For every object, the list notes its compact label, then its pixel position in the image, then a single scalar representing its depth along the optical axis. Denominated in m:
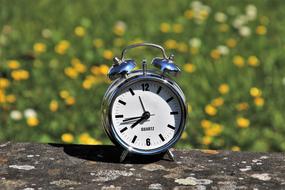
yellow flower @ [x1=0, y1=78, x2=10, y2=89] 4.68
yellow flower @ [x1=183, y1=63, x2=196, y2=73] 4.95
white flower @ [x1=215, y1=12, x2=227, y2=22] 5.84
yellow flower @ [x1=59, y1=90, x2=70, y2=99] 4.62
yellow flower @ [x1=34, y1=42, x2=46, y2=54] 5.17
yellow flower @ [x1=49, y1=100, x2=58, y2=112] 4.49
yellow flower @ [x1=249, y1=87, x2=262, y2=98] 4.67
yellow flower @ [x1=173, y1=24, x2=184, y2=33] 5.62
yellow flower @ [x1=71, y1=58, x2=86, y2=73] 4.92
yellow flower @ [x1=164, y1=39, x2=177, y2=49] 5.37
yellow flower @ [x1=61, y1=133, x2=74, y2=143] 4.22
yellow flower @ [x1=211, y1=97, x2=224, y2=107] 4.57
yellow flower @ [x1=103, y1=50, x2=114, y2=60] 5.16
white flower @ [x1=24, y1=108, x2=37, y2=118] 4.42
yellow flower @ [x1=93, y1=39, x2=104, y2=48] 5.29
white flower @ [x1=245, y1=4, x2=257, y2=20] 5.95
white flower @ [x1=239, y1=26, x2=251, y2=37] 5.62
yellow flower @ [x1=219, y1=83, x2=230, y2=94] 4.68
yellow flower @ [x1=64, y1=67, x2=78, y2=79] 4.84
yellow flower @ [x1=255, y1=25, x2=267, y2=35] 5.62
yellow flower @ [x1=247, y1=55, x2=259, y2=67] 5.10
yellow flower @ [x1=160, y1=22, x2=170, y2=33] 5.62
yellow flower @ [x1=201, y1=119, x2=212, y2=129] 4.36
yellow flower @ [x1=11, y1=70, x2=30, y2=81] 4.79
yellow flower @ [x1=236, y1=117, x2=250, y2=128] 4.39
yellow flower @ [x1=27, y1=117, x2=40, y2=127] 4.34
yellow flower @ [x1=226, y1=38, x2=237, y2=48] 5.41
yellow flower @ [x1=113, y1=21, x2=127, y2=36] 5.55
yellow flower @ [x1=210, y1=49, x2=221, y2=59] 5.18
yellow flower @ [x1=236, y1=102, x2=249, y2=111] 4.54
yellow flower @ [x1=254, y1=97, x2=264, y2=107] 4.59
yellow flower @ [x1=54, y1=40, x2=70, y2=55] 5.17
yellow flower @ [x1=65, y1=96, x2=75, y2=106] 4.56
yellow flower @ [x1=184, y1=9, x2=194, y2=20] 5.85
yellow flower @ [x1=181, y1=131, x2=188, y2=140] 4.29
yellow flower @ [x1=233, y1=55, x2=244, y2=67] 5.05
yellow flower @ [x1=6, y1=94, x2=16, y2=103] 4.55
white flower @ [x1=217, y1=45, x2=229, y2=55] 5.25
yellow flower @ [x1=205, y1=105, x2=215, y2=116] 4.49
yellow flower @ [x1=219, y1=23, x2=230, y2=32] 5.66
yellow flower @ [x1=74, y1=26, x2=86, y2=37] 5.44
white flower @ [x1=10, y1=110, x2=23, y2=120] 4.41
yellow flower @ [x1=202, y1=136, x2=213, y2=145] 4.25
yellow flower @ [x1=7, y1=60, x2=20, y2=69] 4.89
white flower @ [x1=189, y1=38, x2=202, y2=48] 5.37
